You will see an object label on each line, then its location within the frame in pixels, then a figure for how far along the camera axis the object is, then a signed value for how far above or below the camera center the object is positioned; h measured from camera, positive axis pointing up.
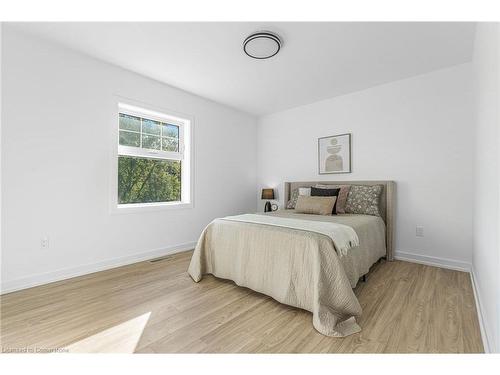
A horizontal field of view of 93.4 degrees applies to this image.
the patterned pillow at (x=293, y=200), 3.66 -0.23
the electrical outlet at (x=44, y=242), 2.25 -0.56
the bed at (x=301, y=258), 1.62 -0.62
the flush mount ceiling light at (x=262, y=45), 2.10 +1.31
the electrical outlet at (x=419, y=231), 2.89 -0.56
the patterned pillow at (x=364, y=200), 2.97 -0.19
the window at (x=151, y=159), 2.97 +0.36
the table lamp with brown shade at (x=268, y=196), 4.25 -0.19
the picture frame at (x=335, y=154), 3.49 +0.49
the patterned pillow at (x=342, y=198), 3.08 -0.17
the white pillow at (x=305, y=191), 3.48 -0.08
